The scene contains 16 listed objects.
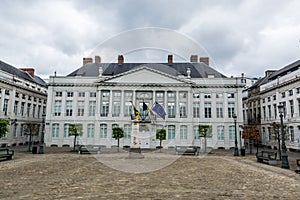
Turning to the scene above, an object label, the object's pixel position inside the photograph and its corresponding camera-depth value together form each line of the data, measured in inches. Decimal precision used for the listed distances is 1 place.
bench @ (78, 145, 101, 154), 872.5
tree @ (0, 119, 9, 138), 711.1
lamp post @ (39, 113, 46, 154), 860.0
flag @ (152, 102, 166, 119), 799.0
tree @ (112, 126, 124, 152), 1045.2
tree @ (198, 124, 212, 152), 963.8
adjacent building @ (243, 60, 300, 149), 1080.2
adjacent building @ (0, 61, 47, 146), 1212.0
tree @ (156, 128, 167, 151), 1072.8
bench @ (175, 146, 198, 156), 886.4
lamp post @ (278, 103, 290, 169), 532.2
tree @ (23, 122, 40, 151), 949.1
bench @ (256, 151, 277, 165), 592.4
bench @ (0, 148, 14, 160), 632.4
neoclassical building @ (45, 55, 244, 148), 1267.2
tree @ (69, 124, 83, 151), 981.1
